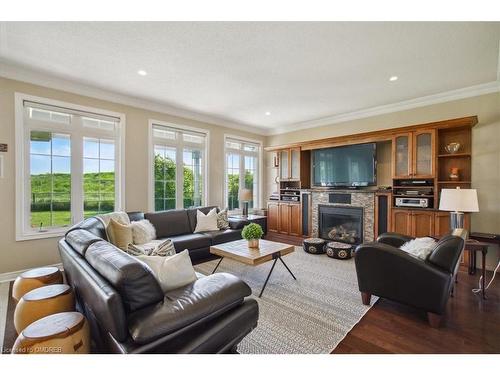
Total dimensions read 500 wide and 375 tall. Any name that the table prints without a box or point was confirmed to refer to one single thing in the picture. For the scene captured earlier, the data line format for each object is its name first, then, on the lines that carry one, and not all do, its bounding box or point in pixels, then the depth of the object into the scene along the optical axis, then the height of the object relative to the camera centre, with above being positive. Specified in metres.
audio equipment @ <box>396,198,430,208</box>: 3.75 -0.24
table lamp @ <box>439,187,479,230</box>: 2.86 -0.18
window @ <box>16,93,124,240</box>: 3.25 +0.31
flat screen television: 4.51 +0.43
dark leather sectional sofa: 1.22 -0.70
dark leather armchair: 2.05 -0.79
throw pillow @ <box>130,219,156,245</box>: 3.31 -0.66
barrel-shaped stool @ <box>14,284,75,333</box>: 1.75 -0.90
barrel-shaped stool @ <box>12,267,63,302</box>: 2.14 -0.88
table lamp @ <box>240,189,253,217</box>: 5.40 -0.19
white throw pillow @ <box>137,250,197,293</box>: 1.67 -0.61
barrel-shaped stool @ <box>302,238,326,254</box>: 4.18 -1.05
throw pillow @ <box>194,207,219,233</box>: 4.23 -0.63
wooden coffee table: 2.68 -0.79
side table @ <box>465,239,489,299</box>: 2.58 -0.69
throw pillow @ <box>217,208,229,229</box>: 4.40 -0.63
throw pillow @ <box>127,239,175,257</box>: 2.07 -0.57
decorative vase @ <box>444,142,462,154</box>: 3.68 +0.63
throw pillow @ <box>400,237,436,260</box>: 2.24 -0.58
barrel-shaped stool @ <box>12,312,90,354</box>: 1.33 -0.87
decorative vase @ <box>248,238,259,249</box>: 3.07 -0.73
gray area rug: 1.86 -1.21
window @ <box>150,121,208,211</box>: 4.57 +0.40
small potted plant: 3.04 -0.61
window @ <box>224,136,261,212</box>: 5.81 +0.44
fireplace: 4.53 -0.73
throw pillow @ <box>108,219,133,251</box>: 2.97 -0.61
